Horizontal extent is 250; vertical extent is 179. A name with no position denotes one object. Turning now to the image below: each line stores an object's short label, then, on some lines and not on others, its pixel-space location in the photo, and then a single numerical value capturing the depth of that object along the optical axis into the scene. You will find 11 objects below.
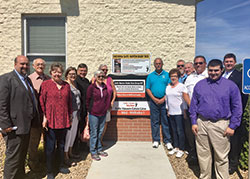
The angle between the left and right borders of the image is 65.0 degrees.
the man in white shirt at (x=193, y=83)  3.71
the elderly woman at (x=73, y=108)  3.73
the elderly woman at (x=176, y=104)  4.23
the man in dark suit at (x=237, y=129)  3.49
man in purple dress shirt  2.96
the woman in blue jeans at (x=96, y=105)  3.99
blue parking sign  2.90
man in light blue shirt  4.59
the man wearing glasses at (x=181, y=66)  4.79
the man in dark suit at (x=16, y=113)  2.87
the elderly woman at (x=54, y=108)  3.22
